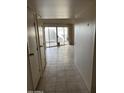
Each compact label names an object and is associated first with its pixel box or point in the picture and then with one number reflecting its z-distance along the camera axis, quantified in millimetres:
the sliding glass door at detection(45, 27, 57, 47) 8096
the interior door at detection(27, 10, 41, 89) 2065
